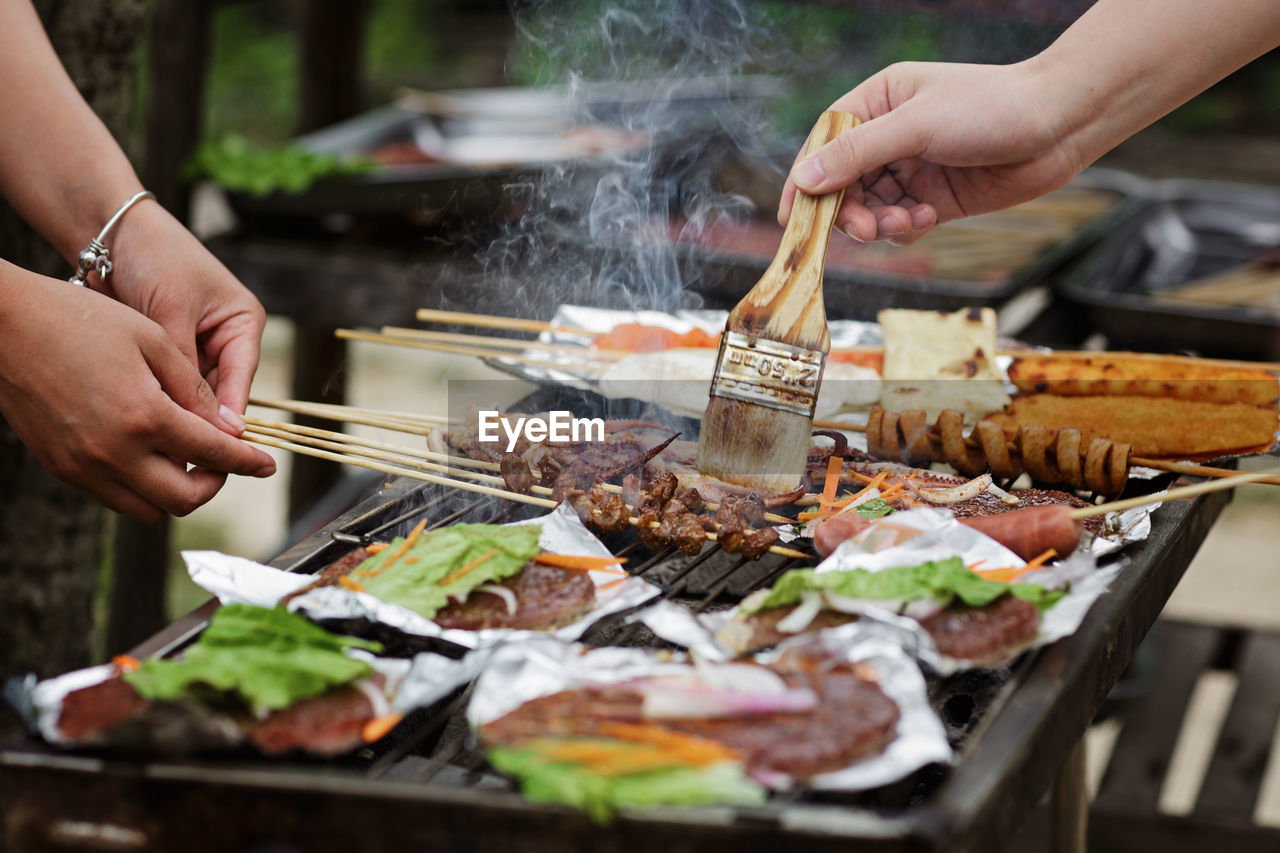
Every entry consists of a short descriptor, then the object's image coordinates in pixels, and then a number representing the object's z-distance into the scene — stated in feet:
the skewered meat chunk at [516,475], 8.98
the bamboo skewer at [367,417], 9.74
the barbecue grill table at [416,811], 4.87
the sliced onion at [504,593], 7.01
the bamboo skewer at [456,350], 11.35
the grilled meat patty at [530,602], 6.88
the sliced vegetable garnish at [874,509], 8.38
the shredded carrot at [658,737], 5.35
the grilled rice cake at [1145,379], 10.27
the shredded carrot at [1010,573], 7.14
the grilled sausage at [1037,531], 7.45
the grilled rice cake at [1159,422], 9.98
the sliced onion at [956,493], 8.93
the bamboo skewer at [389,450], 9.17
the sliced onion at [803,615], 6.69
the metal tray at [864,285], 15.53
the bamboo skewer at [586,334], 11.09
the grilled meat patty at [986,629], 6.32
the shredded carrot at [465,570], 7.06
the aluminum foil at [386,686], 5.51
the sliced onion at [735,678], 5.80
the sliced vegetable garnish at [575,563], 7.54
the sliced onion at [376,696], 5.91
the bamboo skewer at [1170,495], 7.68
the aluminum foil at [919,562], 6.41
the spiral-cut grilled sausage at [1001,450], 9.46
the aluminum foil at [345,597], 6.69
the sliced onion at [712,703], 5.61
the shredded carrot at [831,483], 8.89
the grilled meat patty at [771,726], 5.37
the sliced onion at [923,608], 6.64
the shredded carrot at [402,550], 7.15
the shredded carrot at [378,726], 5.73
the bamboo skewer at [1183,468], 9.17
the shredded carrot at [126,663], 6.06
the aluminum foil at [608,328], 11.68
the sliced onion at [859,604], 6.63
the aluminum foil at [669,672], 5.54
